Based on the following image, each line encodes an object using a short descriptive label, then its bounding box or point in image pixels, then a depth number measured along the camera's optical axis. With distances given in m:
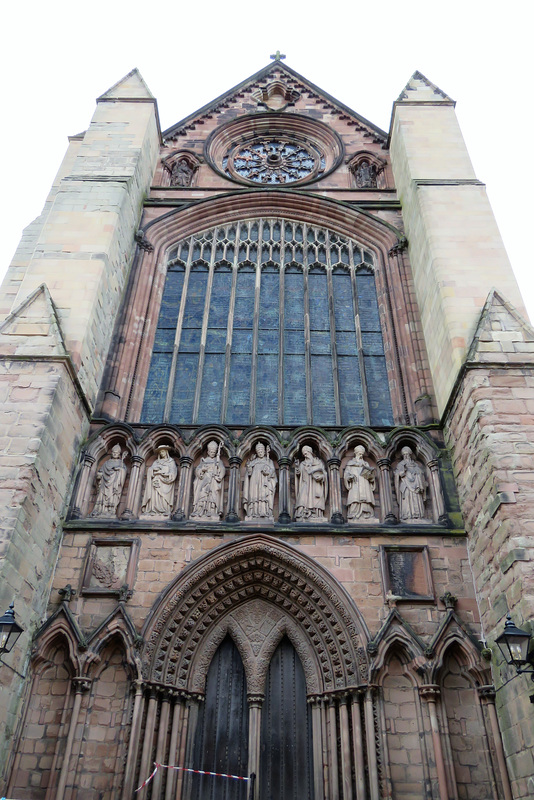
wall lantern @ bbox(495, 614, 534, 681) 5.65
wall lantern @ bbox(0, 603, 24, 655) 5.91
